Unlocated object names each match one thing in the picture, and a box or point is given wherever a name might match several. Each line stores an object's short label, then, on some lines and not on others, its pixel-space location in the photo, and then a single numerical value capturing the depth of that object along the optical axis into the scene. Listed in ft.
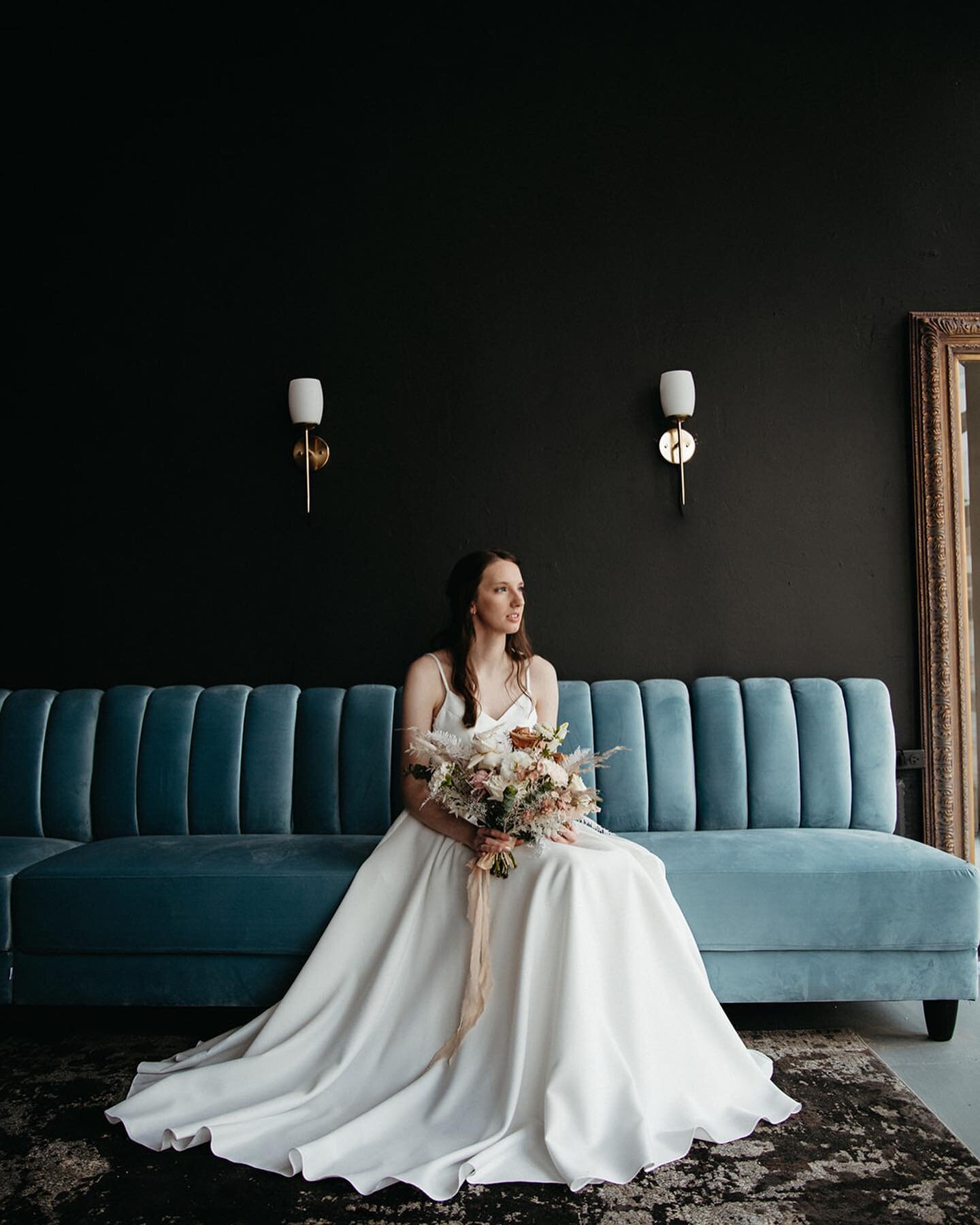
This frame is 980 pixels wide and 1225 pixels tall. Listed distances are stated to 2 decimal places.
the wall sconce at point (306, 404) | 13.34
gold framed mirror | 13.20
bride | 7.23
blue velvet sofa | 9.72
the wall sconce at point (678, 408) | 13.21
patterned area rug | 6.64
